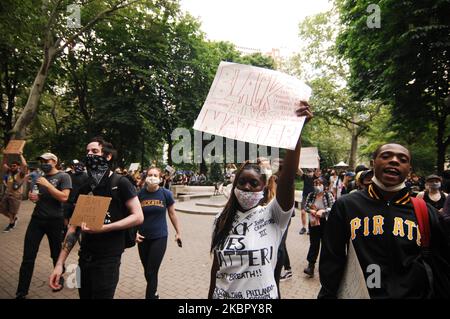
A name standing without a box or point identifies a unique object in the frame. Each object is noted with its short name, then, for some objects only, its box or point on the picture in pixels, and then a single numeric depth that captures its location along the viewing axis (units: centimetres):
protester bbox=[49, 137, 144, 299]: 264
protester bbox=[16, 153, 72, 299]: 423
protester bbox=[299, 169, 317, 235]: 957
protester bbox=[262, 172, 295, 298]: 317
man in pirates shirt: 188
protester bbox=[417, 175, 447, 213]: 535
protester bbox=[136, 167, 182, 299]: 396
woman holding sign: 205
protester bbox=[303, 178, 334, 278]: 567
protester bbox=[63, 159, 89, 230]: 540
